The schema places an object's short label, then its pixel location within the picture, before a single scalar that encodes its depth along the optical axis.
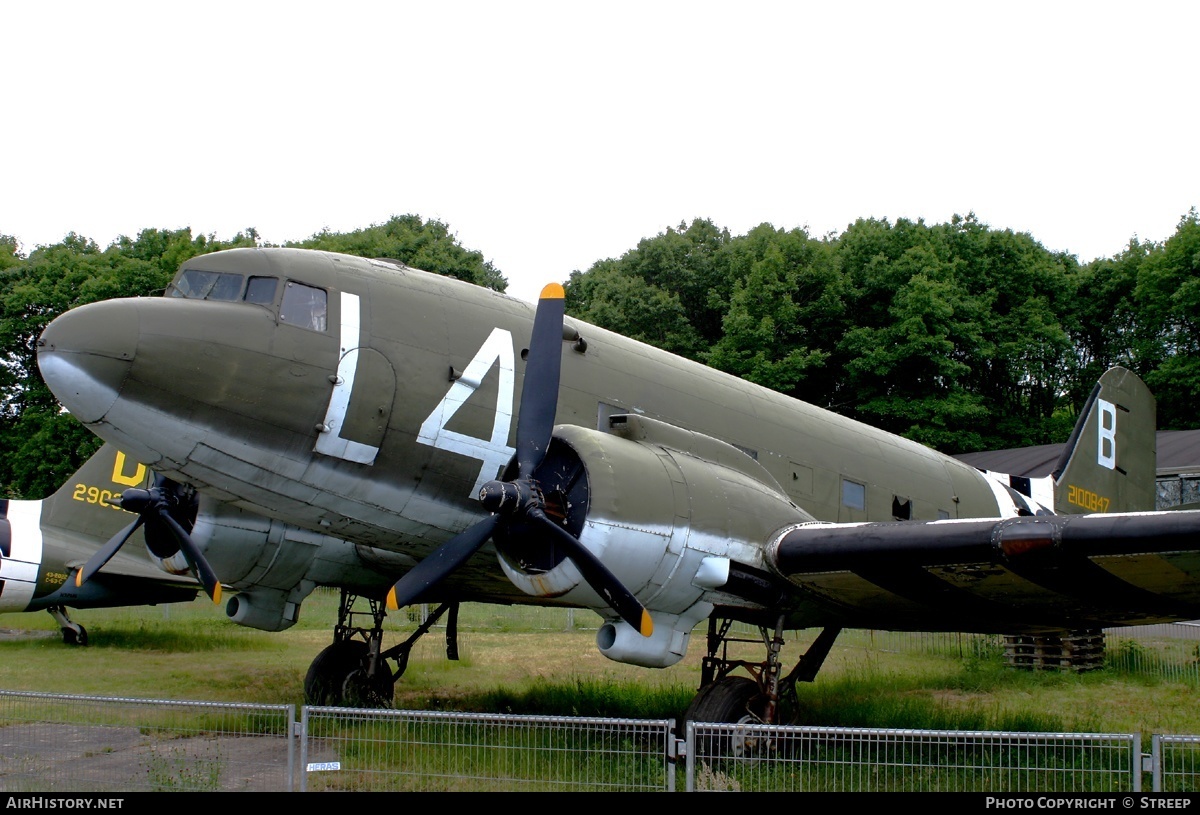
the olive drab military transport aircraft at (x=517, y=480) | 8.18
